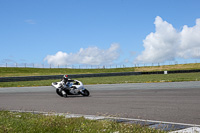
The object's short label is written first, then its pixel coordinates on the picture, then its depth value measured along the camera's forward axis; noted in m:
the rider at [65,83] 15.25
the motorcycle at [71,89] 15.55
